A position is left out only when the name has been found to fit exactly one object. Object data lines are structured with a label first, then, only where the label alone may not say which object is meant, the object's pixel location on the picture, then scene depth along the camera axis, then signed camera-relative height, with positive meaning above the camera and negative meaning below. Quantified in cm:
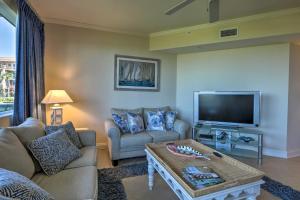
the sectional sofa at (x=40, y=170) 137 -71
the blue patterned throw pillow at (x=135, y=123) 330 -49
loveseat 295 -73
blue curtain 232 +39
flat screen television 332 -21
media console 332 -83
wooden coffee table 139 -68
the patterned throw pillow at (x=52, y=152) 172 -57
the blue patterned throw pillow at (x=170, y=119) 363 -46
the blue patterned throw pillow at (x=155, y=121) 357 -49
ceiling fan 189 +98
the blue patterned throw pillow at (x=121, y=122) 331 -47
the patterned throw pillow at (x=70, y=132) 222 -47
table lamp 291 -10
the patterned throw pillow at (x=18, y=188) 79 -43
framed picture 393 +51
